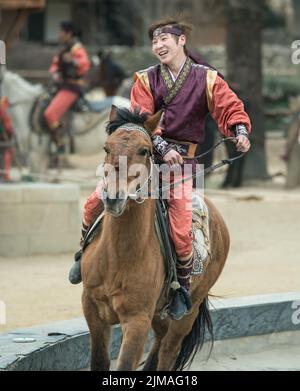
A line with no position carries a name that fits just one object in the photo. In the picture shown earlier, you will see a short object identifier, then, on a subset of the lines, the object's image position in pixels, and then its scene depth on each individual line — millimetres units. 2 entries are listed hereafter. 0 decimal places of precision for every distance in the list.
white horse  20359
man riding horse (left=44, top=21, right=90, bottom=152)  19531
